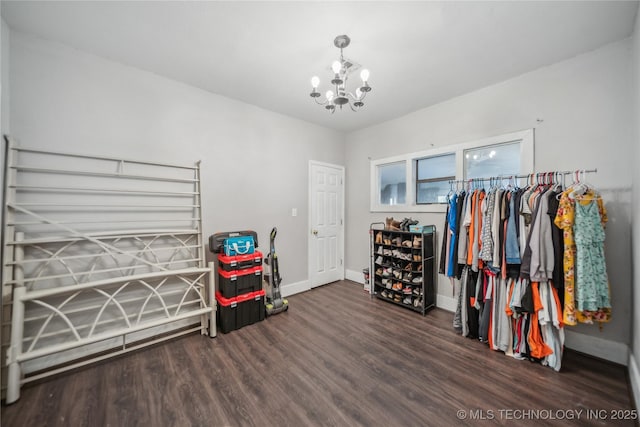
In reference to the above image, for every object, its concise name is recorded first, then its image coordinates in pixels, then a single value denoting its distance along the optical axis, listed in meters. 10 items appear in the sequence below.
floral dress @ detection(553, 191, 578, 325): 1.85
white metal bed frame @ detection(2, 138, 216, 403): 1.79
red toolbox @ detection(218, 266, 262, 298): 2.58
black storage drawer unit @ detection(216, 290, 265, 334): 2.55
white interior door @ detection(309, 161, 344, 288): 3.94
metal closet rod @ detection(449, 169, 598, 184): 2.00
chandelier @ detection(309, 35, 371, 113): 1.78
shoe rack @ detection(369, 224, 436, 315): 3.04
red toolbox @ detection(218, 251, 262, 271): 2.60
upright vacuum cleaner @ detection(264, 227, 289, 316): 2.99
